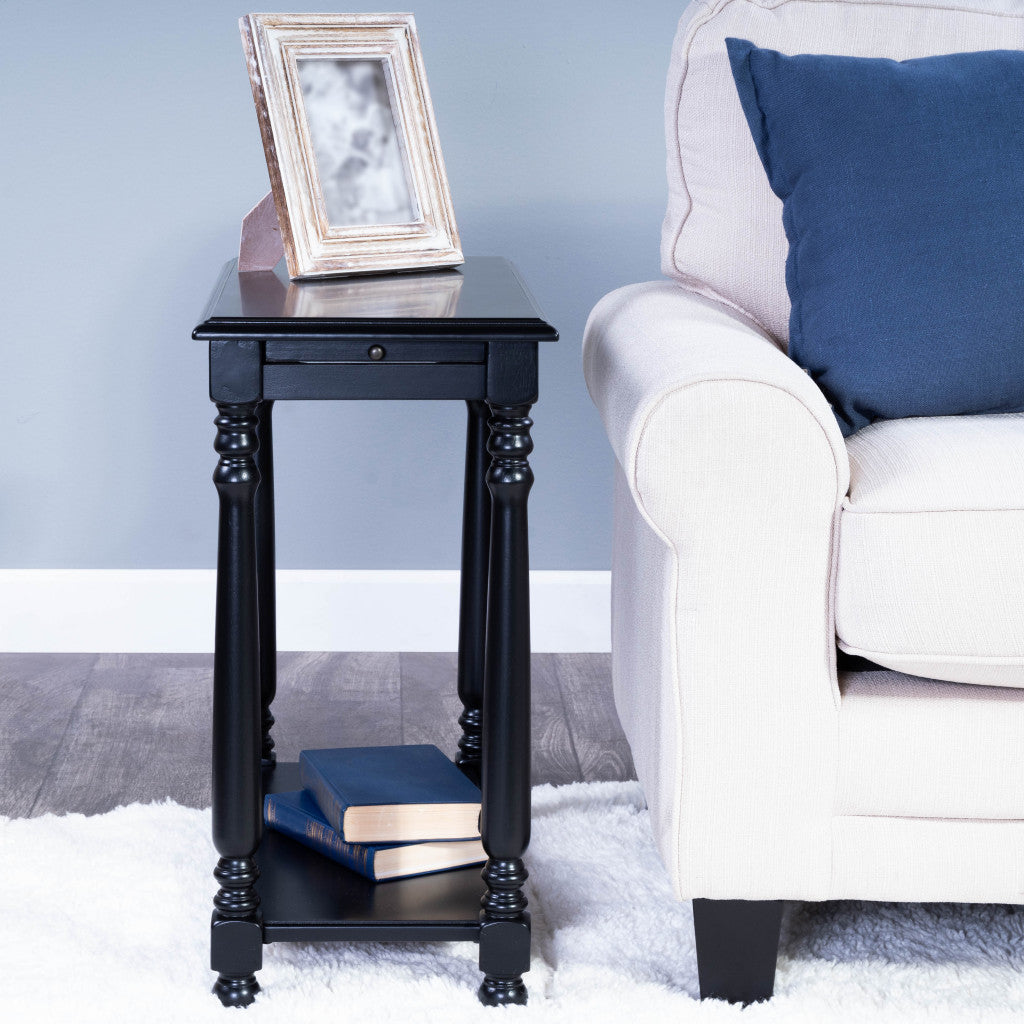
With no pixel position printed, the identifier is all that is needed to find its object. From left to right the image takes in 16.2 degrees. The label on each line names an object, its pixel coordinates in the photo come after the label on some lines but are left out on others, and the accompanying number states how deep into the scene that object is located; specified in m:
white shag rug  3.28
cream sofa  3.17
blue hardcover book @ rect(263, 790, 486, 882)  3.37
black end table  3.22
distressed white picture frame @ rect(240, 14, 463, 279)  3.42
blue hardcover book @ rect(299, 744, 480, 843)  3.37
